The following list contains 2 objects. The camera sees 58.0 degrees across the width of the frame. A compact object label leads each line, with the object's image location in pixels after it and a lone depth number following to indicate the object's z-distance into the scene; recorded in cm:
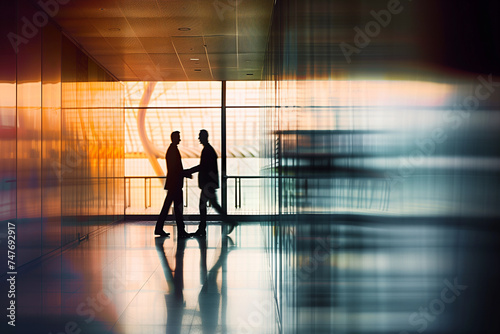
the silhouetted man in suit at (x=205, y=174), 811
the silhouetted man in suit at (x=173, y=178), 809
